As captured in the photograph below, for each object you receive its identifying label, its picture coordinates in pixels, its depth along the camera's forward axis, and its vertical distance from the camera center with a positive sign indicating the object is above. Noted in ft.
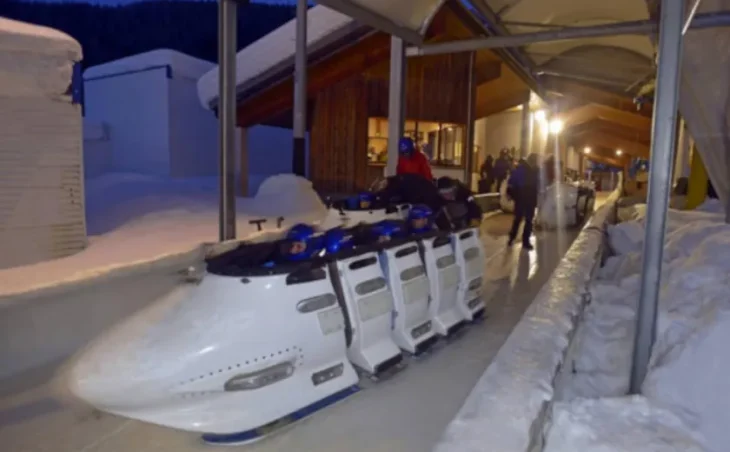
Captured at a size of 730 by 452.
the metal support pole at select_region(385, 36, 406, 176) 26.63 +3.50
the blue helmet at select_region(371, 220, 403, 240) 11.23 -1.20
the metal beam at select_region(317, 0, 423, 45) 18.54 +5.77
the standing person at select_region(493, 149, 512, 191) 50.06 +0.62
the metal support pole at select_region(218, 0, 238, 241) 16.69 +2.49
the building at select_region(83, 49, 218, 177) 40.01 +3.54
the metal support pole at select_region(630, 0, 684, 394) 9.05 +0.04
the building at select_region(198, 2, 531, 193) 37.17 +5.95
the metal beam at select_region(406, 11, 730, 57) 21.33 +5.88
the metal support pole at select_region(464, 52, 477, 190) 47.67 +4.81
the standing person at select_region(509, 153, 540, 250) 25.30 -0.68
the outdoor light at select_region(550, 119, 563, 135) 62.44 +5.64
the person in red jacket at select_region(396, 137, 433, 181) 16.61 +0.36
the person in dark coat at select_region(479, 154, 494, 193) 52.85 -0.25
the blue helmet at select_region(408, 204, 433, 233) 12.84 -1.07
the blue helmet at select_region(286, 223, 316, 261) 9.00 -1.19
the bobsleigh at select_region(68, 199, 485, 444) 7.16 -2.50
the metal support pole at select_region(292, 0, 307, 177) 28.81 +5.06
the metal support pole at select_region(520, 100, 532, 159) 60.34 +4.90
